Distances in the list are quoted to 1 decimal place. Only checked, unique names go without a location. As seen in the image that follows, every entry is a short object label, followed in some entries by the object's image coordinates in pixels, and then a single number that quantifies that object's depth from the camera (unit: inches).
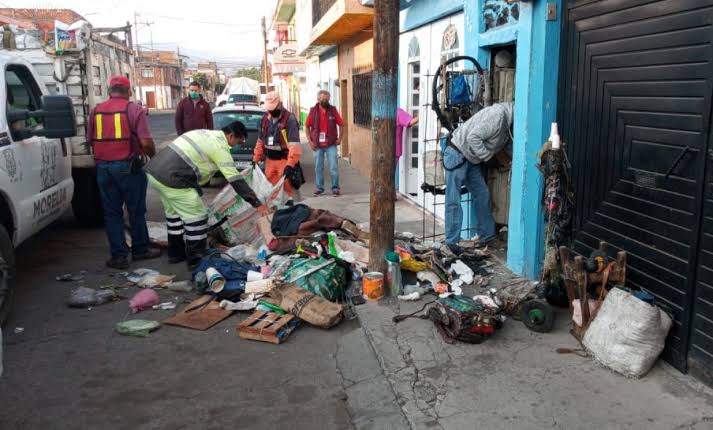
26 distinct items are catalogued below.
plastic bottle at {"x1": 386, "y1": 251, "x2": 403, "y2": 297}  214.1
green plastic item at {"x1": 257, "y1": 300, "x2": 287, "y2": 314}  209.0
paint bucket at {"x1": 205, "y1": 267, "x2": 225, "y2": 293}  224.7
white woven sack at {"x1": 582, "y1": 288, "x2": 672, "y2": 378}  149.9
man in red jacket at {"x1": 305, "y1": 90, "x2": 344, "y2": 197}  438.3
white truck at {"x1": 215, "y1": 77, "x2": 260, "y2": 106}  1233.4
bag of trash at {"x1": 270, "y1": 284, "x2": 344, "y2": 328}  198.8
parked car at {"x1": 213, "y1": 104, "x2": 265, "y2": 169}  482.3
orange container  212.5
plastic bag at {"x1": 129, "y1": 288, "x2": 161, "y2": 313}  218.7
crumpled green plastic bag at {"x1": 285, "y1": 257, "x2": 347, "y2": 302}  218.1
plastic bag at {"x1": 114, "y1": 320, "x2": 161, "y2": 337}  197.9
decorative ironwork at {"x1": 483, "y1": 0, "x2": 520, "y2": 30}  230.4
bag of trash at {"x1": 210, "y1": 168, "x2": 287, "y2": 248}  287.9
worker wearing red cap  259.6
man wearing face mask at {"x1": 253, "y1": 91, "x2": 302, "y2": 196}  342.6
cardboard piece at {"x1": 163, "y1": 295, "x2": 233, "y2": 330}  204.8
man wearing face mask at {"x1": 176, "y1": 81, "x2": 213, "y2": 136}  439.2
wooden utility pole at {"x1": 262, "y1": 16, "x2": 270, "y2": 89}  1704.0
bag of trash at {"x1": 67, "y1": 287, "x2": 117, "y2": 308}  222.2
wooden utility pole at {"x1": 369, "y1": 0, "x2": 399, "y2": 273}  200.4
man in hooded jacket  244.2
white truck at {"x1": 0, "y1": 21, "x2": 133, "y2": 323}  209.0
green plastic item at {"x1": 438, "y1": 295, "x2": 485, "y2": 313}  181.8
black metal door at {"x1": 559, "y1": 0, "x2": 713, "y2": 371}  144.6
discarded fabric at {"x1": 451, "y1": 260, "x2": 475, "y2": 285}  228.4
